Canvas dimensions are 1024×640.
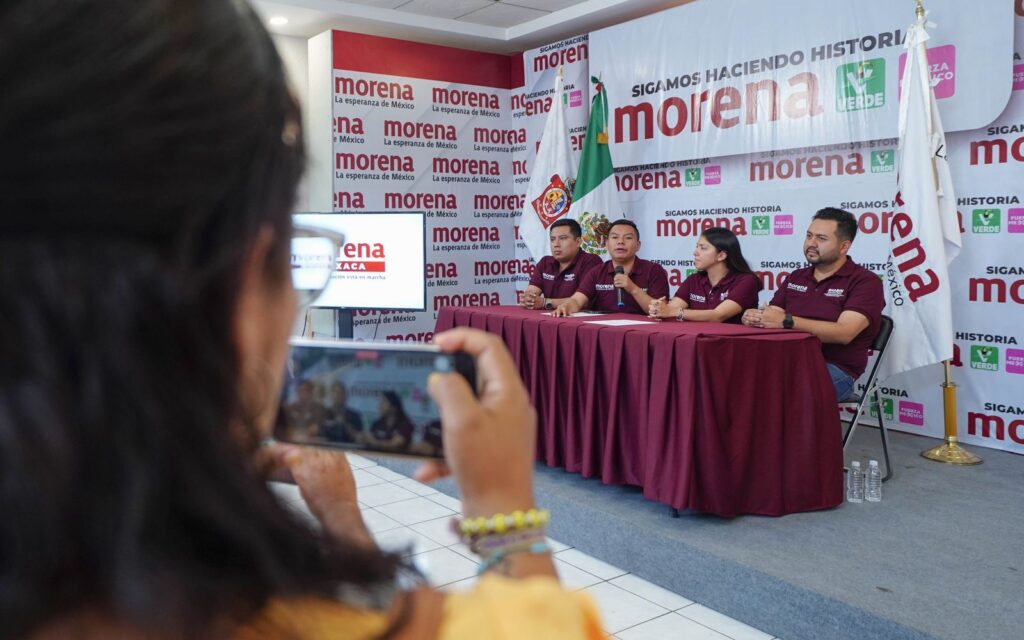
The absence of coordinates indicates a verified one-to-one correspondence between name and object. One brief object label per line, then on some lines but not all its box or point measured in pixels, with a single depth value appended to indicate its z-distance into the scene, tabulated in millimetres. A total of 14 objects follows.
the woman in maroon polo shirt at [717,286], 3967
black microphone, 4660
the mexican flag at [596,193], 5562
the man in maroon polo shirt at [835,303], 3422
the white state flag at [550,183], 5902
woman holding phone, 337
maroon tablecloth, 2875
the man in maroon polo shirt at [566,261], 4965
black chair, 3396
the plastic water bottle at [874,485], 3107
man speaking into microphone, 4656
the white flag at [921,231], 3721
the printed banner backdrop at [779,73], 3848
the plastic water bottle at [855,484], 3137
